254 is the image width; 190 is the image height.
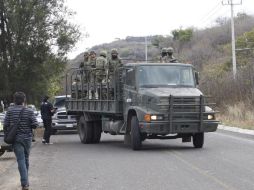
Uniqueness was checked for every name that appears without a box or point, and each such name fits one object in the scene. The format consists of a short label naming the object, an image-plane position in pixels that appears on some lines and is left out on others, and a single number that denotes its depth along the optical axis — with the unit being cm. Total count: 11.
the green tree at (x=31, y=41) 3111
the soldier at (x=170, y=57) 1953
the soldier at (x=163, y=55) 1958
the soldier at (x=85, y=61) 2195
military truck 1728
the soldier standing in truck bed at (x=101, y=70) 2052
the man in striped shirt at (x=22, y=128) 1080
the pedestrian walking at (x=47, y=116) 2241
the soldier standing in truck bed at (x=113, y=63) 1972
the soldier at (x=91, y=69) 2114
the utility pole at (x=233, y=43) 4356
